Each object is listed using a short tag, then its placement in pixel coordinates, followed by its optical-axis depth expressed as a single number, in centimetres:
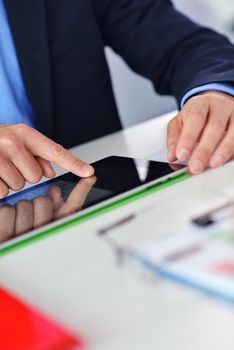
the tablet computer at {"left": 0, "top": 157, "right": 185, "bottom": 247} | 75
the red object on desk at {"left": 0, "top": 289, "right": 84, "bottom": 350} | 54
